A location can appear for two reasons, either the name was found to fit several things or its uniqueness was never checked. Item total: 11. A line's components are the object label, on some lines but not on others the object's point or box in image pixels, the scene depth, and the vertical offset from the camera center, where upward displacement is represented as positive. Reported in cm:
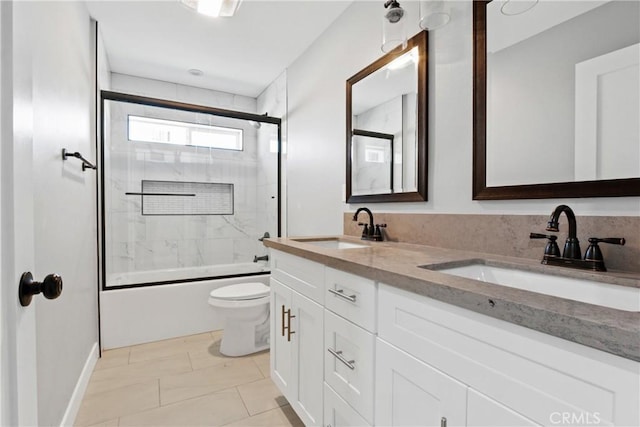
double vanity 51 -31
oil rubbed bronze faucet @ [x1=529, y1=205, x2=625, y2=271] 91 -13
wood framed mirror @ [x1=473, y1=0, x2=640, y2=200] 93 +38
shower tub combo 250 -4
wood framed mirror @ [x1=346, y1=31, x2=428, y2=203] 157 +47
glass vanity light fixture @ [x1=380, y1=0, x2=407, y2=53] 152 +92
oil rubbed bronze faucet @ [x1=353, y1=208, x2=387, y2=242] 179 -13
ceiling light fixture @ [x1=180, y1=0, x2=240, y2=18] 188 +125
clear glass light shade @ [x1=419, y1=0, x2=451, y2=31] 137 +87
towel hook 144 +26
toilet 222 -78
